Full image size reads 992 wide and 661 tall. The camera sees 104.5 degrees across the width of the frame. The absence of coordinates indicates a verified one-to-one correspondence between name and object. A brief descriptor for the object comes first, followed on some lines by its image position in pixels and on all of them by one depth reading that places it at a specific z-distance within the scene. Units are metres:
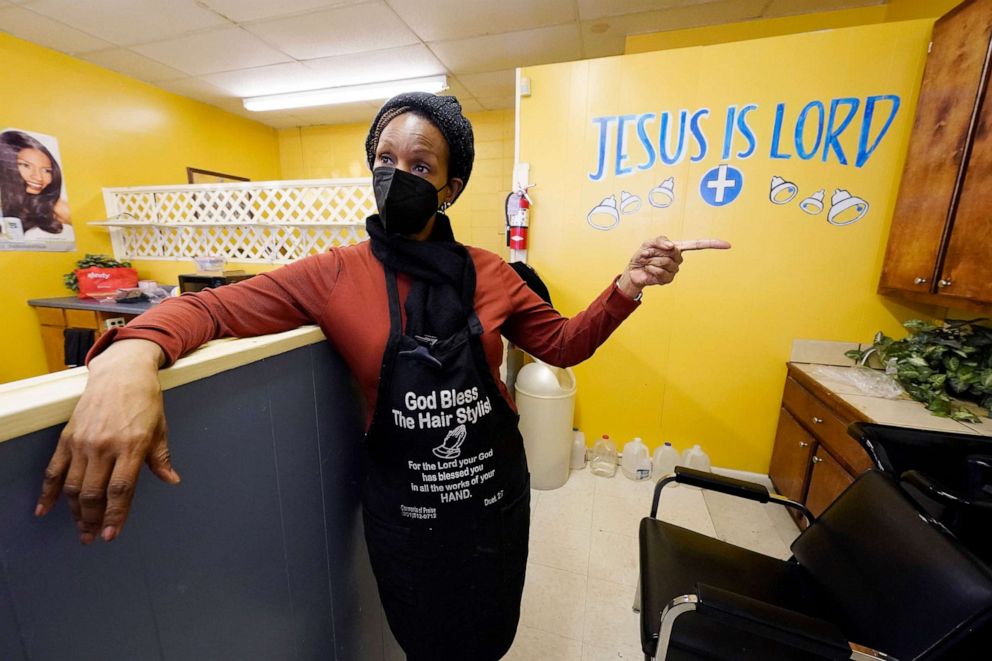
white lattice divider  2.66
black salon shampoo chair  0.71
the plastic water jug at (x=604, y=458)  2.32
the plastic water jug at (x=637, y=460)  2.25
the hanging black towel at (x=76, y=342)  2.56
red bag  2.96
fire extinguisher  2.21
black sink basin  0.90
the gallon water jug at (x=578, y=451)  2.36
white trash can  2.09
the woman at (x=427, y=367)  0.73
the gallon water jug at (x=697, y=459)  2.18
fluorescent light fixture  3.42
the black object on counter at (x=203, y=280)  2.57
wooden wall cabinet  1.39
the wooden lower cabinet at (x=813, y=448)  1.49
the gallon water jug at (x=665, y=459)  2.24
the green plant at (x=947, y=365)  1.42
